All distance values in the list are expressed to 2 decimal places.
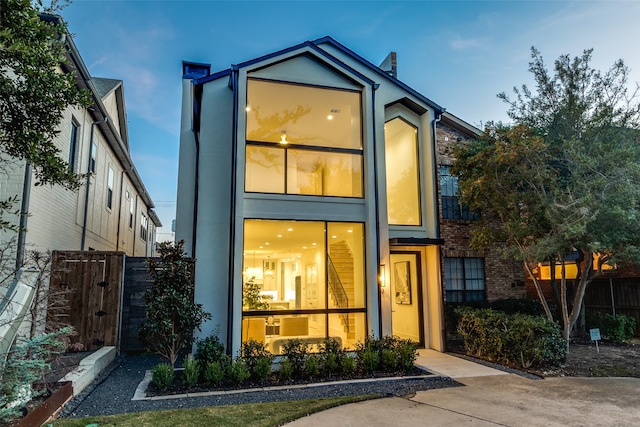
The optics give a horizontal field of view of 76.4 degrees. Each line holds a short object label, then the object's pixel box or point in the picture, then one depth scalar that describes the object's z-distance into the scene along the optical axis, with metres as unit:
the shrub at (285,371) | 7.30
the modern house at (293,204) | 8.73
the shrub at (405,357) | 7.98
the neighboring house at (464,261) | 11.34
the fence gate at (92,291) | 8.95
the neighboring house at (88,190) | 7.64
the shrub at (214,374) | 6.92
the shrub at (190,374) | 6.79
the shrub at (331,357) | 7.64
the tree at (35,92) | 4.54
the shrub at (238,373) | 6.98
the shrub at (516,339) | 8.27
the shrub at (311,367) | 7.48
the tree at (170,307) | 7.17
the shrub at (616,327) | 11.46
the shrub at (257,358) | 7.21
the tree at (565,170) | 8.21
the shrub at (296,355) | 7.60
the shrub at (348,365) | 7.67
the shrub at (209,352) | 7.38
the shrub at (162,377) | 6.61
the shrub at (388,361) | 7.96
